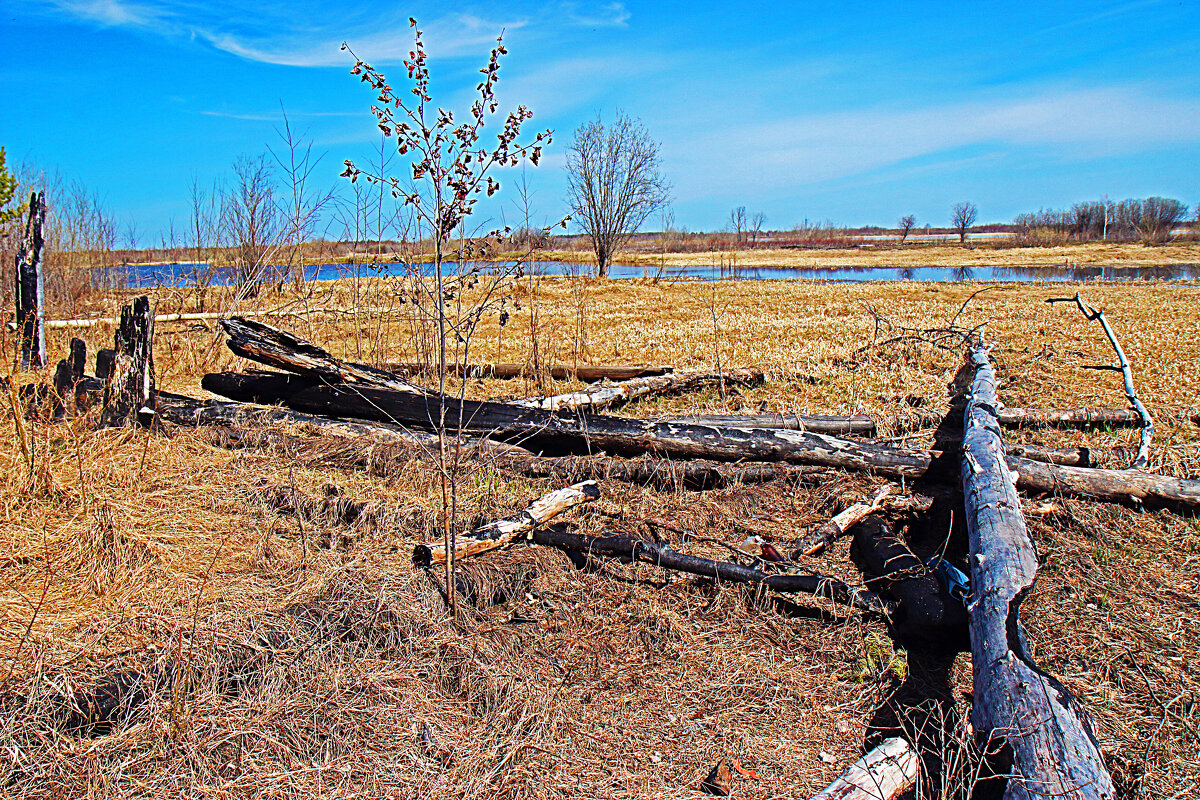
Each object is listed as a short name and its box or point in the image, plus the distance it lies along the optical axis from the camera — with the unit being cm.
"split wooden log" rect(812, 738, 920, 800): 211
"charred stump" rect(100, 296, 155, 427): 527
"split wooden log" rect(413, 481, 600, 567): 361
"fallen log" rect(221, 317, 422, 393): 539
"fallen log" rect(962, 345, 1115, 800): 195
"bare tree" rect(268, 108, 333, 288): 971
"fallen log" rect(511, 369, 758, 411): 627
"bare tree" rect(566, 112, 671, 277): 3180
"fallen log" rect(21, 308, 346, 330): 1070
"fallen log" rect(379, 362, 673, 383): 794
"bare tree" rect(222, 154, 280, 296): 1183
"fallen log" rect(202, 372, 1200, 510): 441
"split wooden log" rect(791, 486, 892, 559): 392
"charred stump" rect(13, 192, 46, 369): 830
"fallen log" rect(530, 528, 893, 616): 332
